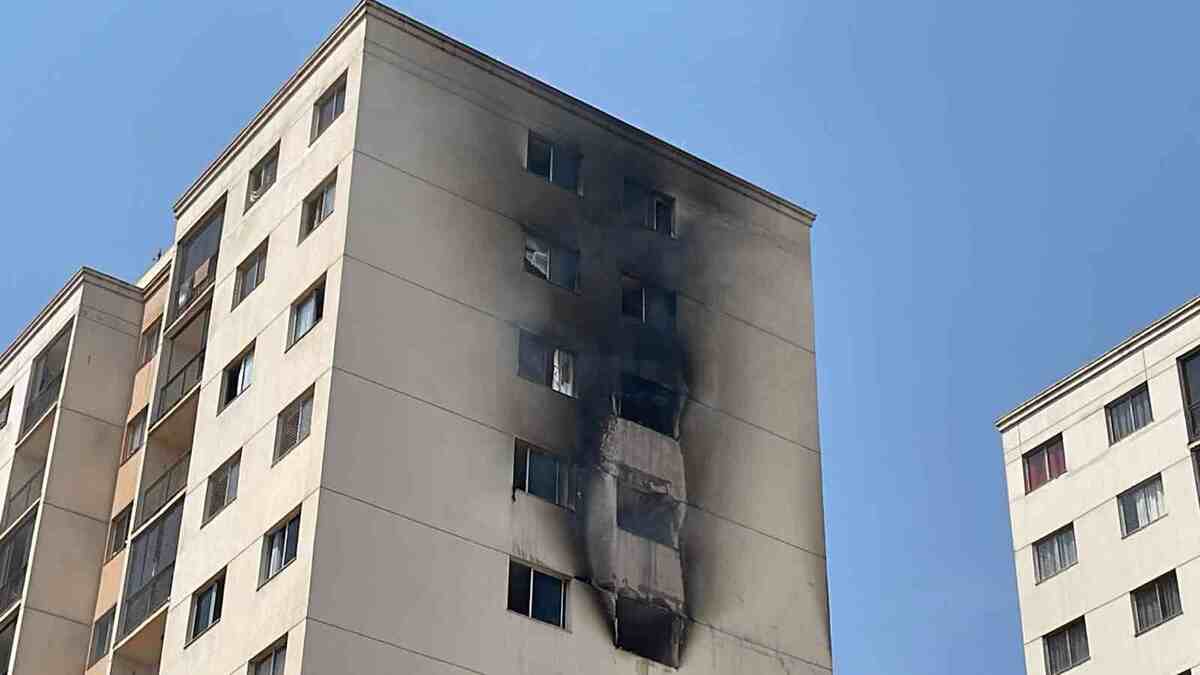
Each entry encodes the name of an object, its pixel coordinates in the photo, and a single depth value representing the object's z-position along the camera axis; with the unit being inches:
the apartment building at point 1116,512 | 2689.5
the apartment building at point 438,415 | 1852.9
